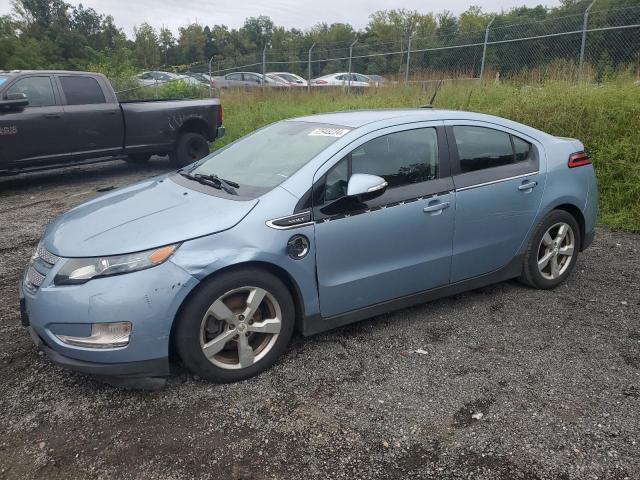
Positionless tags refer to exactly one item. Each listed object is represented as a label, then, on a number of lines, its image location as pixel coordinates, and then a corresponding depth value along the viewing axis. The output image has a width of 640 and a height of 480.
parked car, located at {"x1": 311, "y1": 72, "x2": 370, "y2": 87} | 15.02
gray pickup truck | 7.83
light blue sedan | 2.80
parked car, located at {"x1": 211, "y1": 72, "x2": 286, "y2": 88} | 17.22
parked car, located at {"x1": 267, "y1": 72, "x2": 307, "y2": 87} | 17.14
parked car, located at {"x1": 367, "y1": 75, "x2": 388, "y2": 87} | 13.51
